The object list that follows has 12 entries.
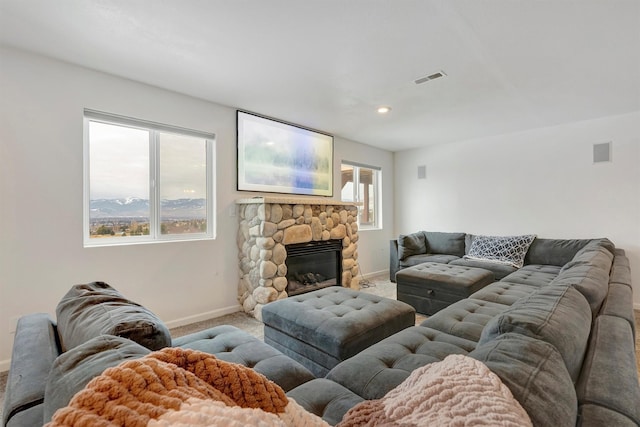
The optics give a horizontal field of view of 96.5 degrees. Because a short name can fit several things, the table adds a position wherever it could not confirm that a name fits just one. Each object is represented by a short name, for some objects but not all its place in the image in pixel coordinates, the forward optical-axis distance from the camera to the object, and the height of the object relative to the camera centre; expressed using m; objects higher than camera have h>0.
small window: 4.88 +0.45
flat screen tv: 3.34 +0.76
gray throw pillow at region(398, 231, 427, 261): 4.45 -0.49
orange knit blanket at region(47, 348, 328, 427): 0.42 -0.30
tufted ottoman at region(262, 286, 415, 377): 1.71 -0.71
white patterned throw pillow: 3.71 -0.48
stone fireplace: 3.04 -0.38
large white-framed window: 2.51 +0.35
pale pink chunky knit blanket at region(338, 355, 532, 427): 0.50 -0.36
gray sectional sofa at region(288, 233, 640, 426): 0.63 -0.40
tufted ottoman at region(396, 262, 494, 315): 2.84 -0.73
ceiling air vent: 2.43 +1.20
